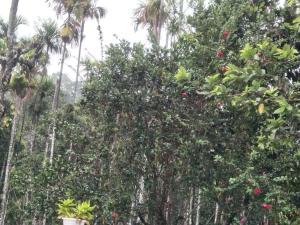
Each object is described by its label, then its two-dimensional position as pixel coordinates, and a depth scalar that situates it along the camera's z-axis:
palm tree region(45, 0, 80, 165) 17.47
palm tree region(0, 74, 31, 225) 15.99
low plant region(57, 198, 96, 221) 6.43
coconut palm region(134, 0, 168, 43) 16.80
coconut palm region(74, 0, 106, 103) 18.83
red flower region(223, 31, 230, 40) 7.98
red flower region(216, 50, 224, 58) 7.74
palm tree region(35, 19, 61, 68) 15.40
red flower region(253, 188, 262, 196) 6.88
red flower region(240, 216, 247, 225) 7.84
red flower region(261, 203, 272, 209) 7.25
